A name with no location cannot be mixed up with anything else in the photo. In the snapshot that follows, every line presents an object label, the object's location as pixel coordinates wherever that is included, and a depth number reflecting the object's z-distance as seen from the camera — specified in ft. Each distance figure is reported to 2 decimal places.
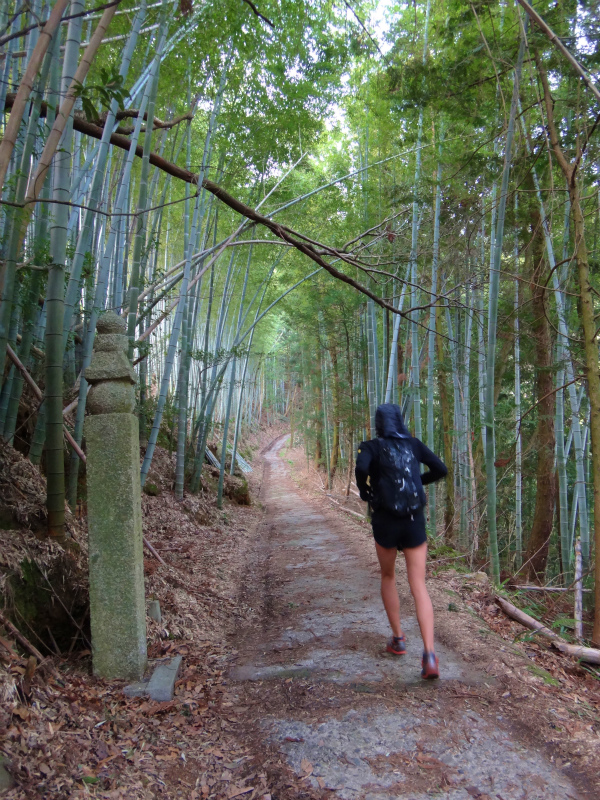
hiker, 7.79
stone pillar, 7.30
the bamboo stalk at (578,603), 11.59
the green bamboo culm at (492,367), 10.96
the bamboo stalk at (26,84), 4.85
